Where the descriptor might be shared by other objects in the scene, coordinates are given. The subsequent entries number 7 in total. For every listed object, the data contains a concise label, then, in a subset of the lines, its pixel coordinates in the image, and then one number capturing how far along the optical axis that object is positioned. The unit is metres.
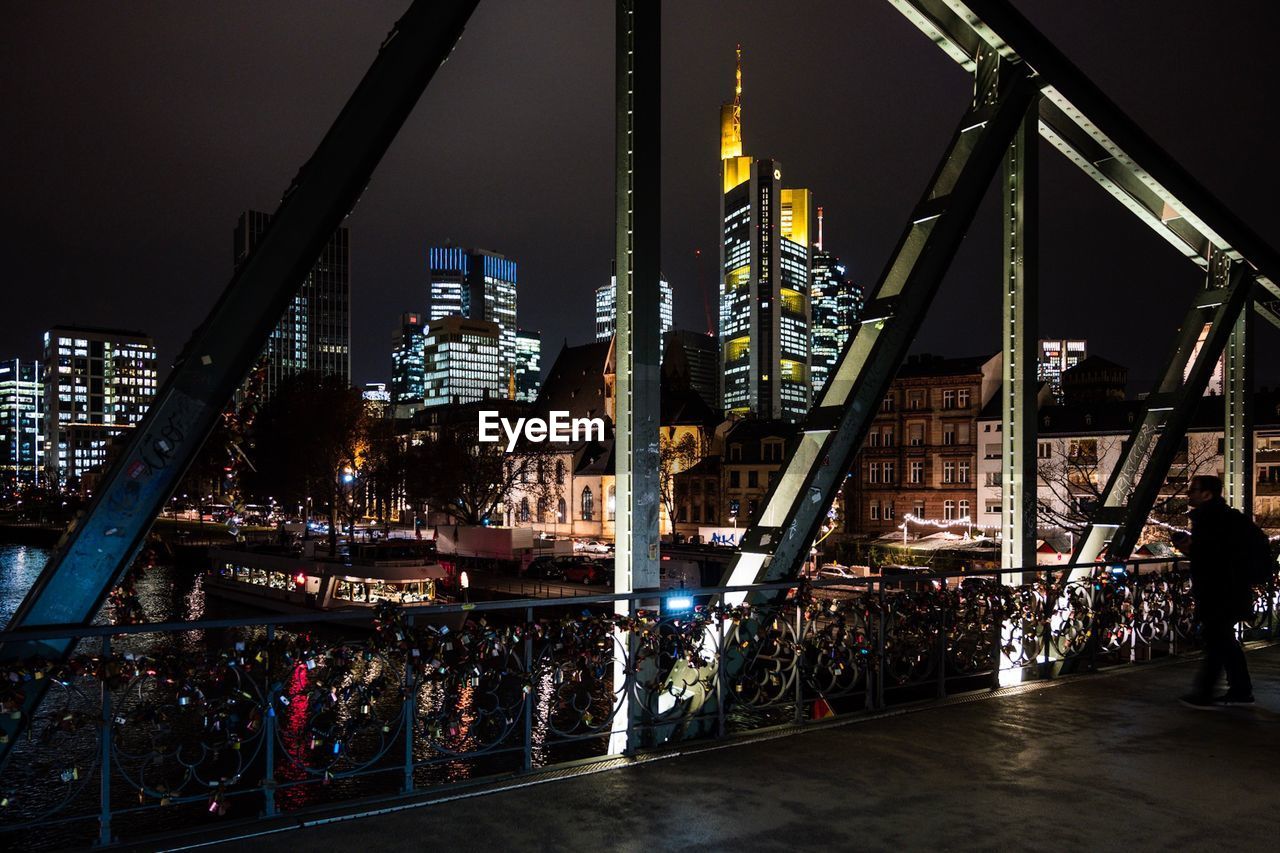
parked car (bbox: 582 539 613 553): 53.50
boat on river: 31.80
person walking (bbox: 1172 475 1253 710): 6.51
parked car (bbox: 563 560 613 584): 37.84
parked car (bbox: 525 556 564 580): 39.12
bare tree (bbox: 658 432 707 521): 54.56
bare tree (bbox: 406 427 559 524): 53.41
